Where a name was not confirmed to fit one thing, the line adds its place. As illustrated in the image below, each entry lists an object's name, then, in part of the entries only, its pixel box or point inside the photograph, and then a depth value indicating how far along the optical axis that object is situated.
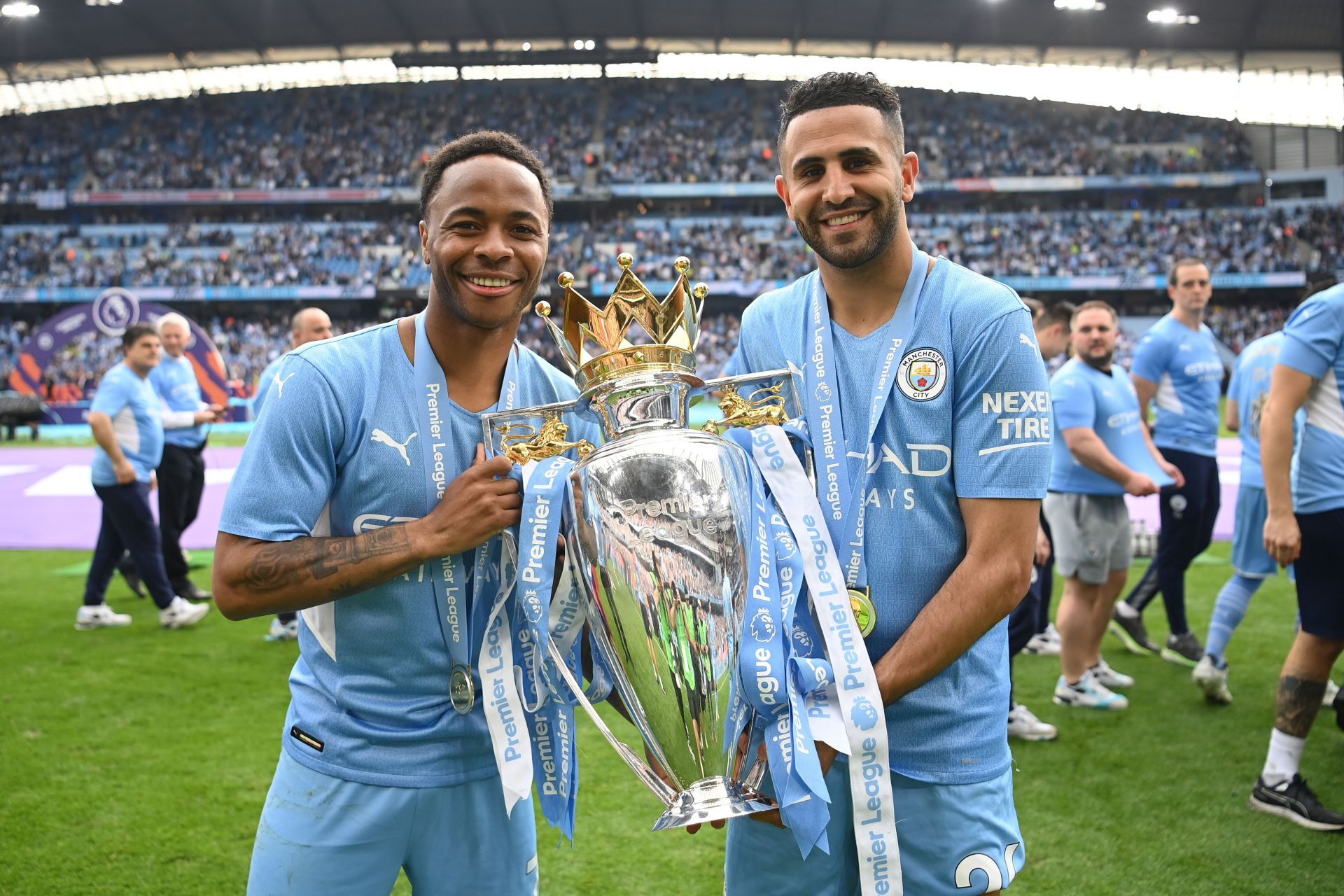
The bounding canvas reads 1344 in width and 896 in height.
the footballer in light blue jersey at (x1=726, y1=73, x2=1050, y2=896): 1.57
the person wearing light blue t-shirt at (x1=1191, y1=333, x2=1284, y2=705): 4.66
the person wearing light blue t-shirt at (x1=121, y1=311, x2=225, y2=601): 6.98
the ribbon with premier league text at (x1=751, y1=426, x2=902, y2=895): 1.48
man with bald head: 5.76
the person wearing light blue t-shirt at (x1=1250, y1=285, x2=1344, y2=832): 3.18
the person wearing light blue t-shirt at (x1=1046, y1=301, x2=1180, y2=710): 4.71
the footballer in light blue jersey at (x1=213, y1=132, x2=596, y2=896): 1.58
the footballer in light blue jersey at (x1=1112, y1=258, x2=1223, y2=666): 5.32
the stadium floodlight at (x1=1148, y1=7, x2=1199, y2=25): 31.52
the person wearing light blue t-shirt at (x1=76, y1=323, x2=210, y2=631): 6.22
